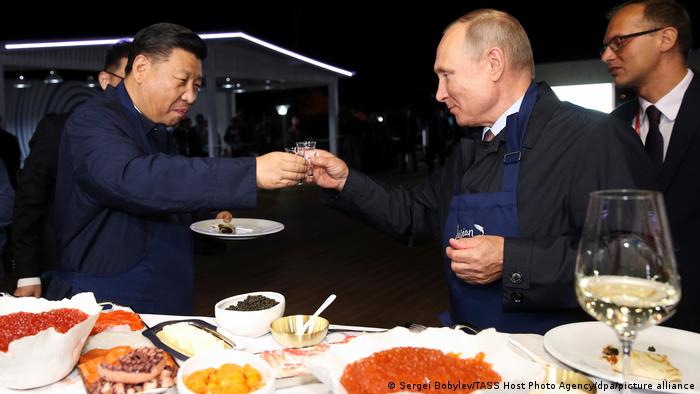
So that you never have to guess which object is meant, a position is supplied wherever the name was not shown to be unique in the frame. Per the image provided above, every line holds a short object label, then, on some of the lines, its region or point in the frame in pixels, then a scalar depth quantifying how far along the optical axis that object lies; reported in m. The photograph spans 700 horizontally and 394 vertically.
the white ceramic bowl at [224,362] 1.22
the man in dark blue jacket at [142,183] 1.90
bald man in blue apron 1.69
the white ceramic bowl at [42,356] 1.24
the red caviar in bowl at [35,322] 1.37
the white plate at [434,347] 1.18
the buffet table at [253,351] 1.32
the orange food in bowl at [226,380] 1.20
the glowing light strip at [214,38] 10.75
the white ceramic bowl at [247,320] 1.64
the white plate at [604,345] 1.28
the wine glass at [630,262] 0.88
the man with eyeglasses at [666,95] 2.30
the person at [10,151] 6.06
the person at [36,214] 2.73
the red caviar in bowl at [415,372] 1.14
